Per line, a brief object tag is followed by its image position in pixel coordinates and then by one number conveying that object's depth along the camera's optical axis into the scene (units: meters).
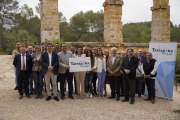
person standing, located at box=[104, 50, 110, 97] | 5.59
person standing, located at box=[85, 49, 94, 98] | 5.32
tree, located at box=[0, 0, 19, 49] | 23.58
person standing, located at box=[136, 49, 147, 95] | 5.48
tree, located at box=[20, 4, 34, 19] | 25.01
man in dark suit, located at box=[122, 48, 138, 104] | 4.81
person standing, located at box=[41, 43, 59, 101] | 4.82
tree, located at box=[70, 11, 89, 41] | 23.25
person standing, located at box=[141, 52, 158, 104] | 5.00
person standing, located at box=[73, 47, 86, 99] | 5.15
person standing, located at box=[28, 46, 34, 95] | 5.43
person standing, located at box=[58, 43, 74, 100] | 5.02
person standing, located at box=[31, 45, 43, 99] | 4.99
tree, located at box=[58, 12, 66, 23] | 24.48
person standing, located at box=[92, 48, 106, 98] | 5.22
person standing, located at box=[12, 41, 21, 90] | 5.69
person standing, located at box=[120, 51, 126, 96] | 5.56
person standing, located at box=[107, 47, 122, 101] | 5.15
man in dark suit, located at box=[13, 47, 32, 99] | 4.98
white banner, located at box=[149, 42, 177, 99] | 5.20
